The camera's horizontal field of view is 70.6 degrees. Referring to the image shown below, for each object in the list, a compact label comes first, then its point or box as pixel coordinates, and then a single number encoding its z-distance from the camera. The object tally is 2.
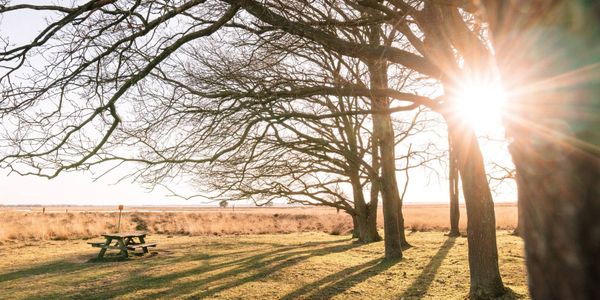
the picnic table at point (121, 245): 12.00
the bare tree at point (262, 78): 5.21
